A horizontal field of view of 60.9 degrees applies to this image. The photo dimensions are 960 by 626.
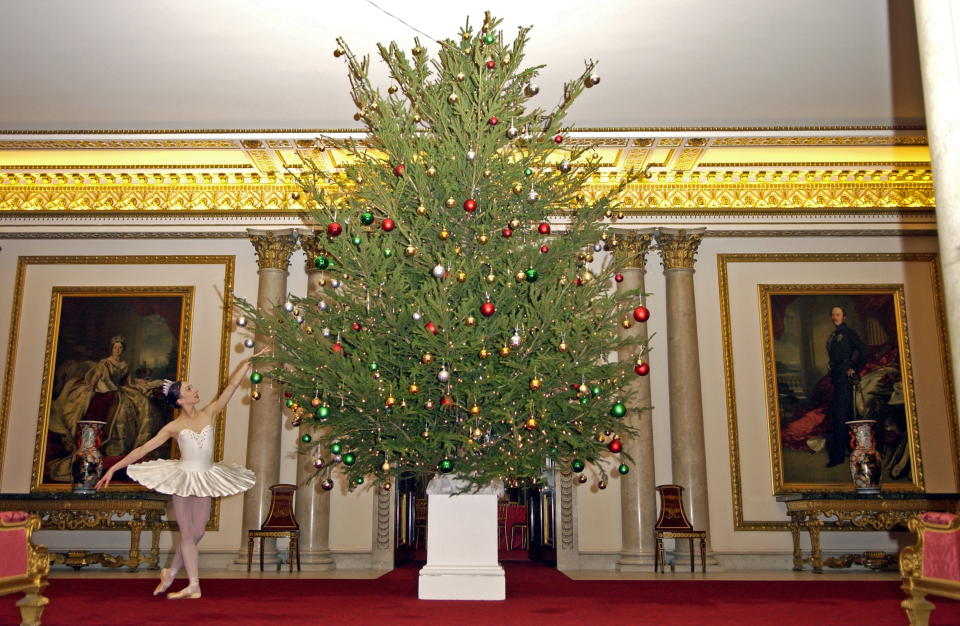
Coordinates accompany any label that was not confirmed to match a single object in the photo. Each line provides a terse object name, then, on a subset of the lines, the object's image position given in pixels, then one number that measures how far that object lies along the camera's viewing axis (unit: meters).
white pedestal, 5.50
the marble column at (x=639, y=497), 9.91
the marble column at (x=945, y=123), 3.28
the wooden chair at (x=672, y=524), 9.50
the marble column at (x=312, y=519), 9.94
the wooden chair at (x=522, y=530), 14.76
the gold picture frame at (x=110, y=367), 10.59
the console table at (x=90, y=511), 9.39
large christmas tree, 5.08
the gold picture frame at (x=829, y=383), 10.42
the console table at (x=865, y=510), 9.43
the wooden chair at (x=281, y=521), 9.55
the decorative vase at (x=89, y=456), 9.80
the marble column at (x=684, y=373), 10.07
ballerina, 5.86
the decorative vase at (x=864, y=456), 9.69
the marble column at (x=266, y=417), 10.03
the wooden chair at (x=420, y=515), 12.87
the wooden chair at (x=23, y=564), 4.54
